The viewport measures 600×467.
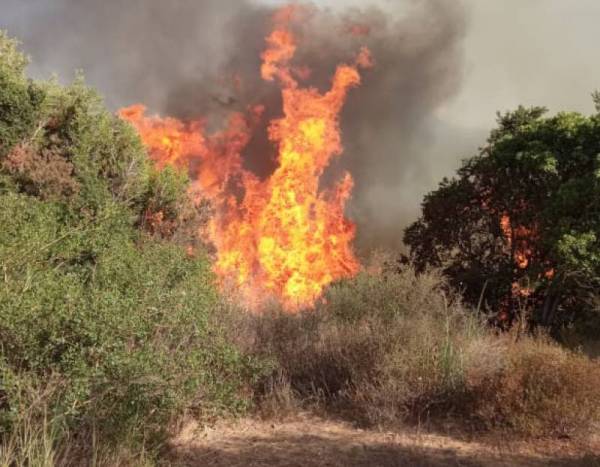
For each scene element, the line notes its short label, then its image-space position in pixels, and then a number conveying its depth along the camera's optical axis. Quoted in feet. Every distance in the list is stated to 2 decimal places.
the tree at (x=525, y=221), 50.96
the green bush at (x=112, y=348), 17.60
